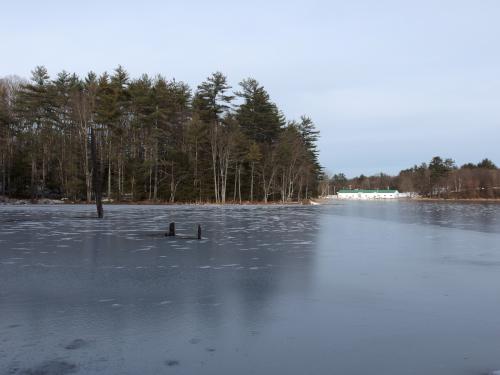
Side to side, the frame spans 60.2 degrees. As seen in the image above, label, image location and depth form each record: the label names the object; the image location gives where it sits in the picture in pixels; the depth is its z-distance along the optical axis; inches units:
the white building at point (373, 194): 7264.3
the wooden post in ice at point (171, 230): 668.7
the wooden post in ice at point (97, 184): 1039.0
